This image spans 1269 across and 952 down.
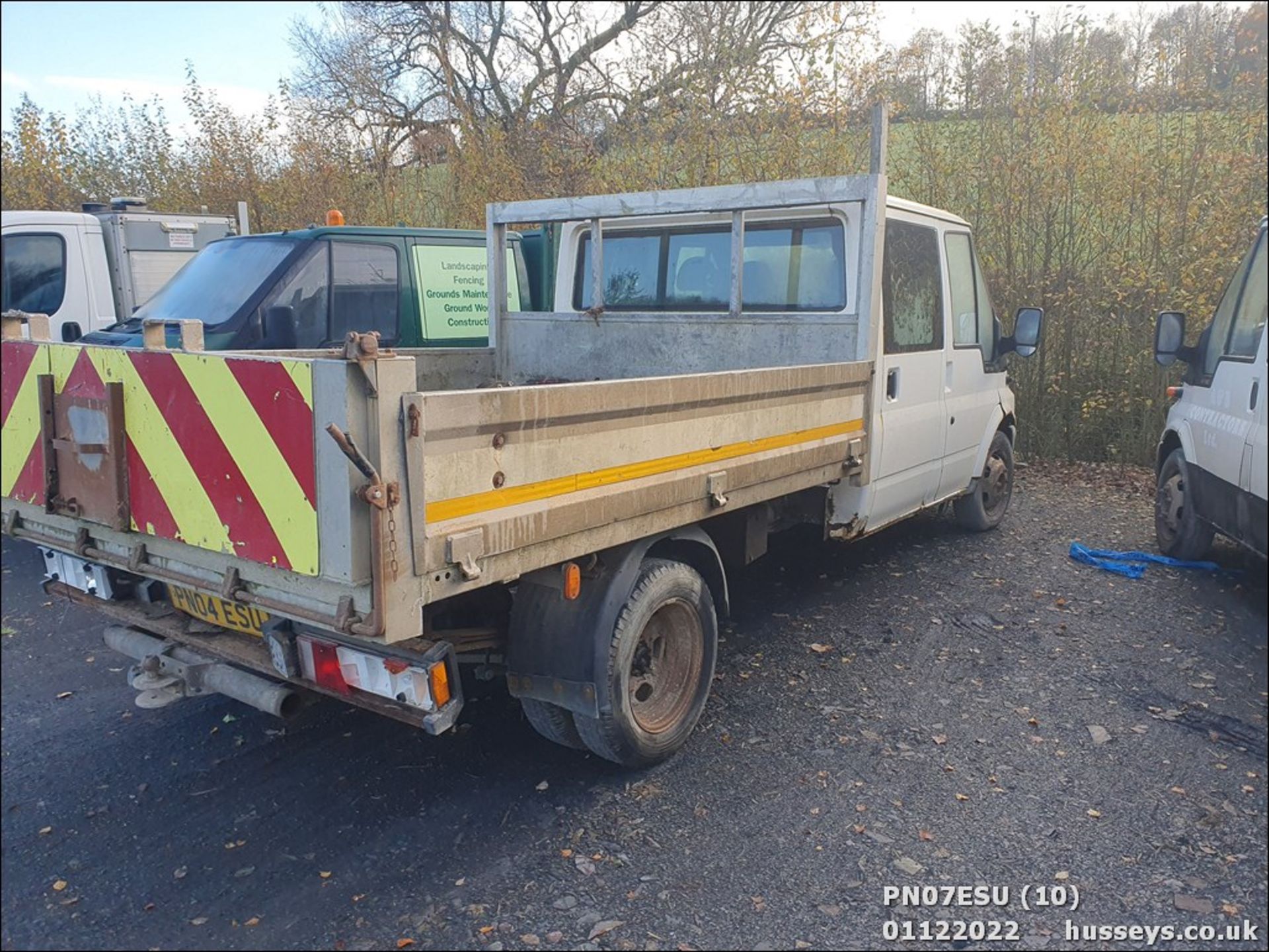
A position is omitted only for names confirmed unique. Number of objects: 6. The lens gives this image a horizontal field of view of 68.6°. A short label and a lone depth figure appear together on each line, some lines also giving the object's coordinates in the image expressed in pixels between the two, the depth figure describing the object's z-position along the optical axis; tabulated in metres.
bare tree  11.47
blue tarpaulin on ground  5.79
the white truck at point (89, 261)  8.29
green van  6.51
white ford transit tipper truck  2.58
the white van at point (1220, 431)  2.48
